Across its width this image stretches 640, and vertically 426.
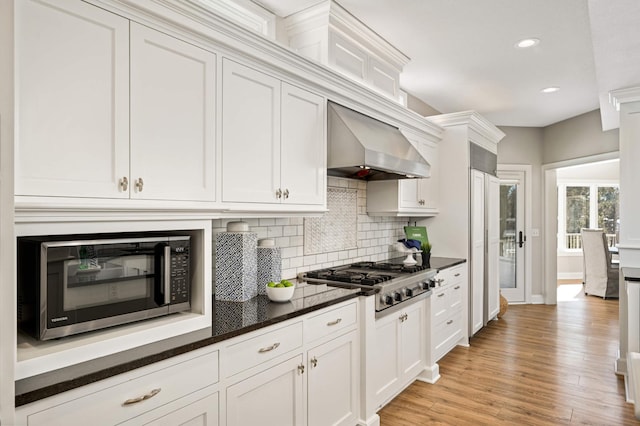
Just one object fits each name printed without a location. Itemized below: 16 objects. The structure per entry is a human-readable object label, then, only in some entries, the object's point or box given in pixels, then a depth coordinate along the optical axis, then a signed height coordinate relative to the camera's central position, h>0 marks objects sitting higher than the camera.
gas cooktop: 2.77 -0.47
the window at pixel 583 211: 8.75 +0.07
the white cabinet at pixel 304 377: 1.81 -0.84
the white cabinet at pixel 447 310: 3.66 -0.94
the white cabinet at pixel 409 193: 3.81 +0.20
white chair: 6.79 -0.90
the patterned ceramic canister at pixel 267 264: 2.51 -0.32
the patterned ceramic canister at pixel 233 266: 2.30 -0.30
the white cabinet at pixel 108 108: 1.32 +0.40
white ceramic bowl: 2.25 -0.44
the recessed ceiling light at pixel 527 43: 3.38 +1.45
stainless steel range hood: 2.72 +0.48
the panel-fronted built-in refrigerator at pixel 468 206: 4.41 +0.09
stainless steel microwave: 1.37 -0.25
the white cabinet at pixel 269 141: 2.06 +0.42
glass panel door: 6.48 -0.42
